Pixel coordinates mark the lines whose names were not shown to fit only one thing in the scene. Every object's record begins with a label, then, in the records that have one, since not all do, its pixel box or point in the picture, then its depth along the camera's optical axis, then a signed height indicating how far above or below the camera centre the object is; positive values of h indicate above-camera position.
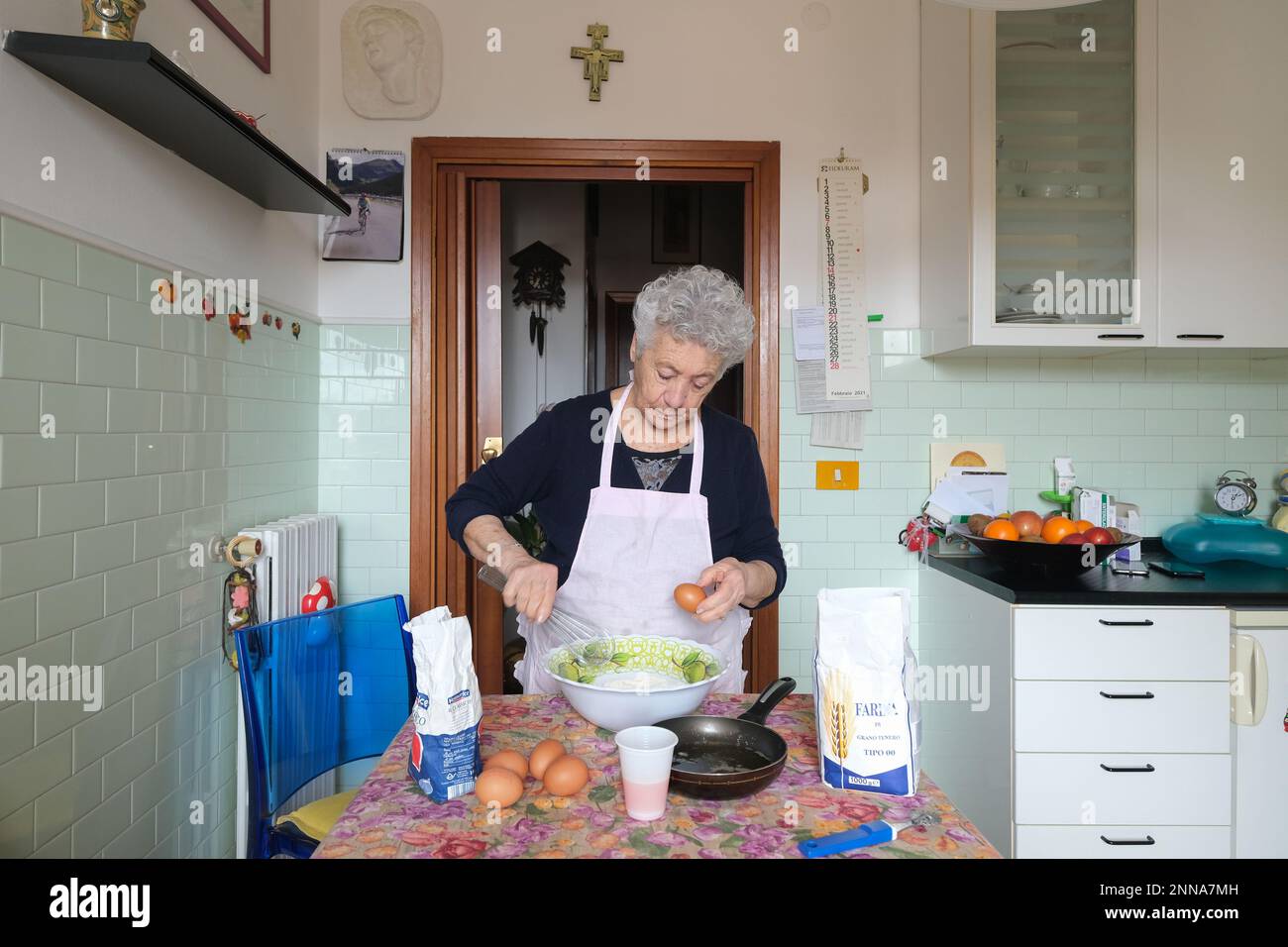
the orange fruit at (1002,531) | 2.43 -0.24
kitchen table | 0.94 -0.45
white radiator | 2.13 -0.32
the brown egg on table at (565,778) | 1.07 -0.43
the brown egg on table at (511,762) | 1.11 -0.42
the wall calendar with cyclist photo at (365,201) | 2.77 +0.85
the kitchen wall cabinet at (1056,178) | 2.49 +0.84
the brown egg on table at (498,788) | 1.04 -0.43
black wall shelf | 1.35 +0.67
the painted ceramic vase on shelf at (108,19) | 1.45 +0.77
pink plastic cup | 0.99 -0.40
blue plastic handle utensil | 0.93 -0.45
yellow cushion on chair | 1.83 -0.84
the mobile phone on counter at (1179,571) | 2.42 -0.37
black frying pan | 1.04 -0.42
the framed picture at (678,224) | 4.90 +1.37
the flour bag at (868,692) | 1.10 -0.33
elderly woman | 1.80 -0.09
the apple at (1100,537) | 2.34 -0.25
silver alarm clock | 2.79 -0.16
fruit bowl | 2.34 -0.30
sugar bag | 1.06 -0.34
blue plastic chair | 1.76 -0.60
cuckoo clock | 4.12 +0.88
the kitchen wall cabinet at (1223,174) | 2.51 +0.84
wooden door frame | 2.79 +0.65
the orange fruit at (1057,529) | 2.40 -0.23
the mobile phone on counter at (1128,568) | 2.52 -0.37
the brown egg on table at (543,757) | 1.12 -0.42
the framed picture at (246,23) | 2.06 +1.13
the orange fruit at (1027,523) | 2.50 -0.22
